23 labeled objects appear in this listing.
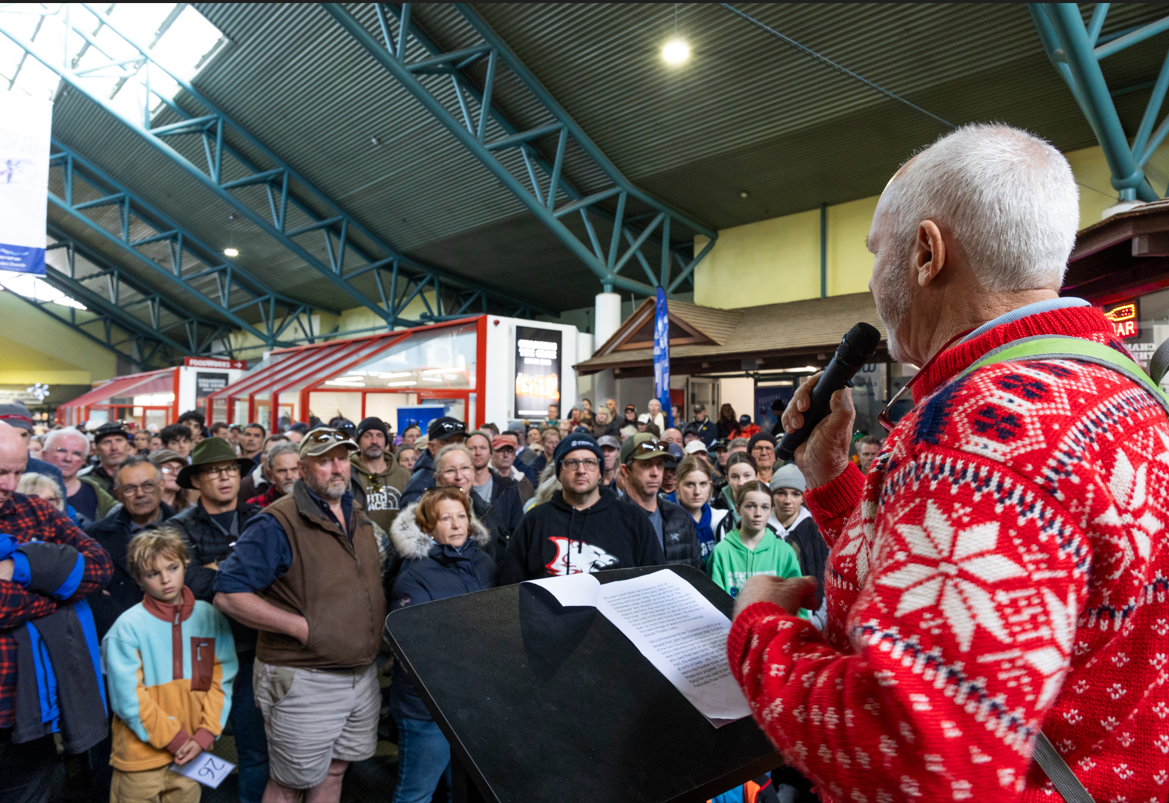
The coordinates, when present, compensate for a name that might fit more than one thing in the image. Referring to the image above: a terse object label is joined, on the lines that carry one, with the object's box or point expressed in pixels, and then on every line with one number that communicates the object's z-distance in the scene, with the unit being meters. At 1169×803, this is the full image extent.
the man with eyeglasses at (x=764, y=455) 5.84
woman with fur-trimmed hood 2.84
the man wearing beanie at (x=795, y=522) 3.82
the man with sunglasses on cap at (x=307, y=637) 2.68
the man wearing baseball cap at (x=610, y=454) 5.09
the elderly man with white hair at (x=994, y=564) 0.59
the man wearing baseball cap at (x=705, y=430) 9.31
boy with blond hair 2.76
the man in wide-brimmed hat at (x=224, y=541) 3.09
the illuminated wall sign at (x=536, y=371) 12.76
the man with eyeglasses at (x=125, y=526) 3.37
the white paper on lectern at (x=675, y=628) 0.99
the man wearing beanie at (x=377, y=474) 4.86
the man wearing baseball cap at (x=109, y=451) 5.48
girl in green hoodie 3.48
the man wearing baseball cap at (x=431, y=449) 4.62
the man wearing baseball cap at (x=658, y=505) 3.76
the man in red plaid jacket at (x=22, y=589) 2.36
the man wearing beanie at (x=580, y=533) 3.07
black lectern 0.87
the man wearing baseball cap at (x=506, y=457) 6.08
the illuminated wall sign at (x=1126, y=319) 4.79
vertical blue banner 8.70
